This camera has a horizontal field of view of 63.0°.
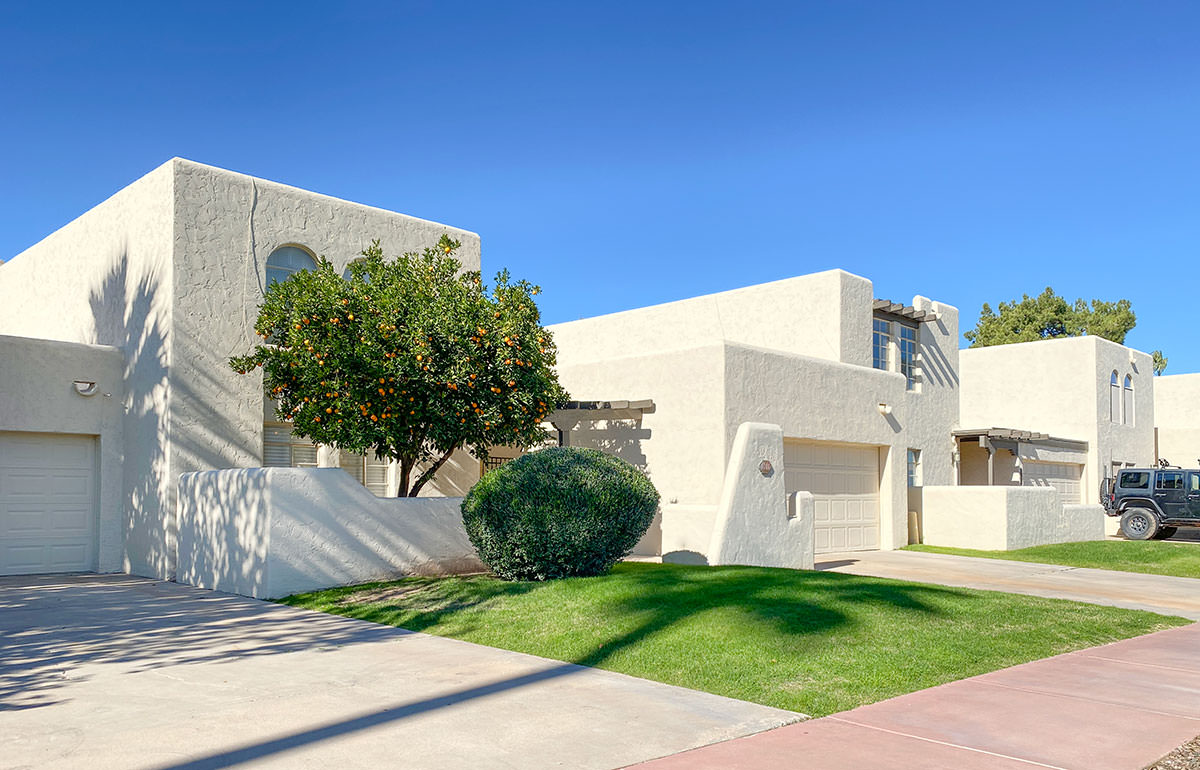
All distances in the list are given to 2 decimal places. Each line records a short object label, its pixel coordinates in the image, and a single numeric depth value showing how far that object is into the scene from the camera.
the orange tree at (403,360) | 13.69
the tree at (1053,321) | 49.66
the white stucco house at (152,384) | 14.70
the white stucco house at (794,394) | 17.48
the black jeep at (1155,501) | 23.70
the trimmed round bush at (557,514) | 11.83
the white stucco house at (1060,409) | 28.00
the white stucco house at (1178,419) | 33.59
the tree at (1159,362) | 57.94
